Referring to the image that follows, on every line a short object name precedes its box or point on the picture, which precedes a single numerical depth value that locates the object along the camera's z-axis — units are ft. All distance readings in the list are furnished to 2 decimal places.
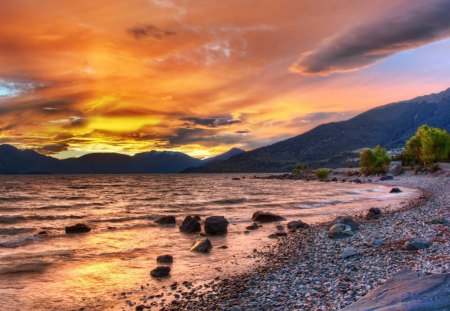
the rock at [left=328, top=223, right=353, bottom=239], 91.91
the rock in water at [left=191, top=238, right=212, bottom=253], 93.07
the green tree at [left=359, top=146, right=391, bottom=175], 530.68
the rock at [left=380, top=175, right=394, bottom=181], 433.07
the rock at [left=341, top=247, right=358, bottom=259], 68.20
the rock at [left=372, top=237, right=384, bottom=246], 75.83
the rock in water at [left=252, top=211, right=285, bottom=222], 141.38
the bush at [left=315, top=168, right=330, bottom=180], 578.62
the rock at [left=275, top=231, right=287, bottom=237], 109.42
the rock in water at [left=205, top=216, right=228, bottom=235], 118.32
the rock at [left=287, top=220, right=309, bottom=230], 119.03
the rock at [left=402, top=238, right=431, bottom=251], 65.10
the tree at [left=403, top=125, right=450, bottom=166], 432.66
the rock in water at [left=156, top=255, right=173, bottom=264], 82.17
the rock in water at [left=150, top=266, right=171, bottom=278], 71.25
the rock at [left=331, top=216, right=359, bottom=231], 100.24
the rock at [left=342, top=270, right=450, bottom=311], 31.78
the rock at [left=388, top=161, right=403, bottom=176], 477.44
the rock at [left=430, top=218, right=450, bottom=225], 91.56
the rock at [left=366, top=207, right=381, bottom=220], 125.23
